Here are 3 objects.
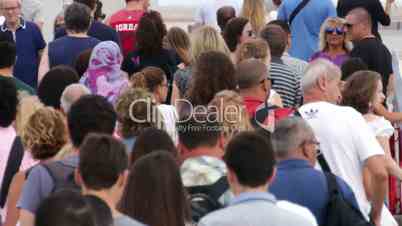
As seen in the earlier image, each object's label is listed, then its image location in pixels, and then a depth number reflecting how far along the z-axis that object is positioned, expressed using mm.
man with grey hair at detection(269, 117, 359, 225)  14594
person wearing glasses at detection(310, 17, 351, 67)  24875
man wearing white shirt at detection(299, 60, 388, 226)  16953
